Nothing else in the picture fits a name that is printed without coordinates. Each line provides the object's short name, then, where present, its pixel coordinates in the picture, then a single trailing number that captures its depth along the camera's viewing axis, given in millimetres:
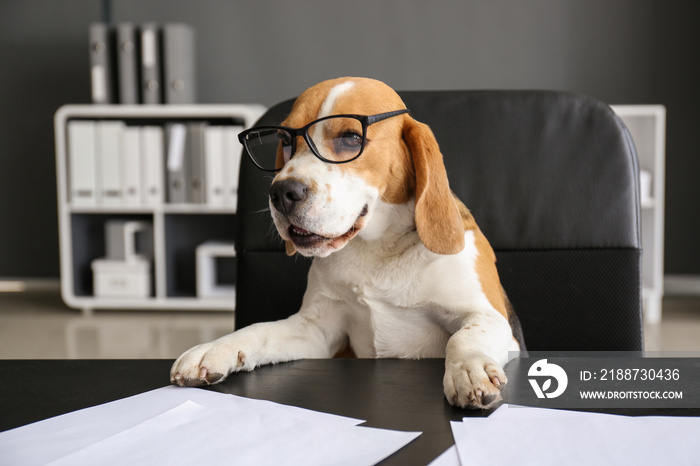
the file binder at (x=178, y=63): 3400
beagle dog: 850
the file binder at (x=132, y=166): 3471
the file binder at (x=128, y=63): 3422
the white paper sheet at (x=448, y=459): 477
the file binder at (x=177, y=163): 3439
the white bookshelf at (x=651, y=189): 3232
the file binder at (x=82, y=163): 3465
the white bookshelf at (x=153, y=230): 3457
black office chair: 1184
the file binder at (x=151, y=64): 3398
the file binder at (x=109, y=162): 3471
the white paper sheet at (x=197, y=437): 496
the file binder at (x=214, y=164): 3414
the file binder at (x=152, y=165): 3473
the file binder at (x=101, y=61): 3457
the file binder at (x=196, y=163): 3445
